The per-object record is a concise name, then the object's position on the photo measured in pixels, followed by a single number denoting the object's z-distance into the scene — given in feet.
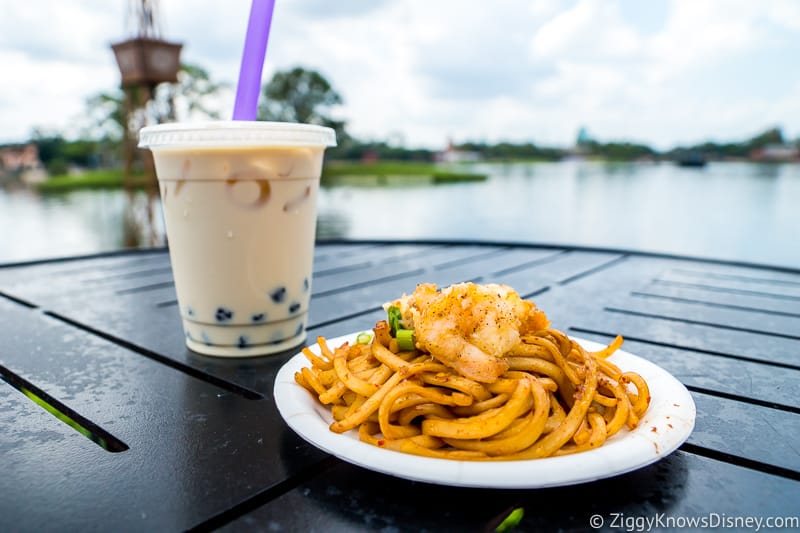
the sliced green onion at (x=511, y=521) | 0.53
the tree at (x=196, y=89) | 56.03
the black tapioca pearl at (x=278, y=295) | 1.04
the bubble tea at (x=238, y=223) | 0.97
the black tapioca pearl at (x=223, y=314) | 1.03
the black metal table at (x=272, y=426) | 0.57
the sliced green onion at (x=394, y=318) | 0.78
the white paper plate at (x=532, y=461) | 0.54
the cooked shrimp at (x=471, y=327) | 0.69
